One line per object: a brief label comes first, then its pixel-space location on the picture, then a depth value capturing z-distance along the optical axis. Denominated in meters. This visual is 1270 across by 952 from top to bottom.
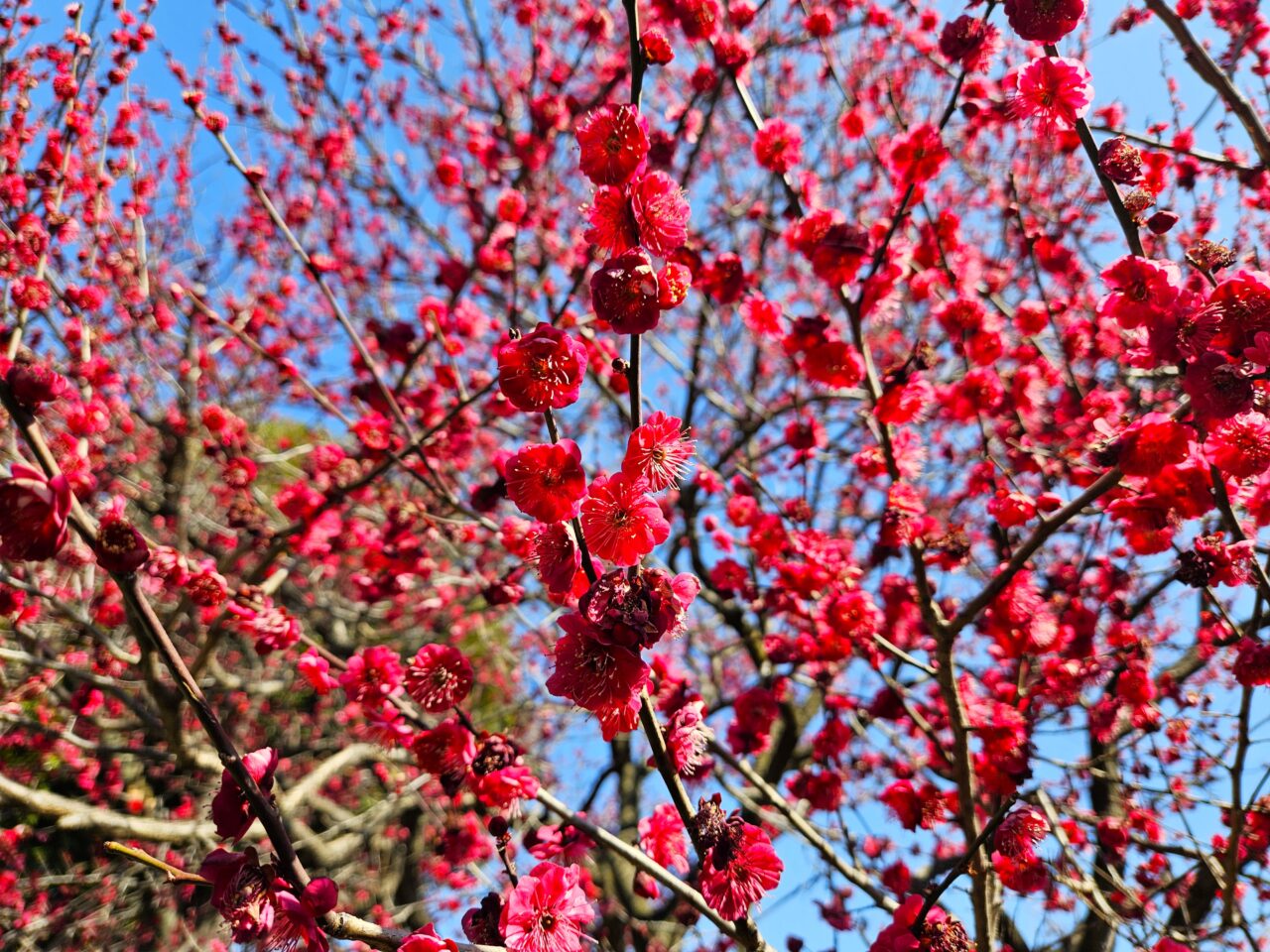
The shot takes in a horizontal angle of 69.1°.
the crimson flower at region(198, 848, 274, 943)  0.22
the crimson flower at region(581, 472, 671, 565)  0.24
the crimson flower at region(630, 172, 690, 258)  0.24
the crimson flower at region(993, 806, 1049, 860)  0.30
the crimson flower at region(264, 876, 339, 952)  0.22
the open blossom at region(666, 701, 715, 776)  0.28
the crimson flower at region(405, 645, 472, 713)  0.32
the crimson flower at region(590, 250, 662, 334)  0.23
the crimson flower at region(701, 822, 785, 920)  0.26
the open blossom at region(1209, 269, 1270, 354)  0.27
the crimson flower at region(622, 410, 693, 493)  0.23
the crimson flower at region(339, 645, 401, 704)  0.34
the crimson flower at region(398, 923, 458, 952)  0.23
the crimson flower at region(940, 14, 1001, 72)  0.40
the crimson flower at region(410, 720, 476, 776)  0.31
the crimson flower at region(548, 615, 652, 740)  0.23
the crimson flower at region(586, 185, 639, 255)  0.25
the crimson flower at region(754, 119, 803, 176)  0.44
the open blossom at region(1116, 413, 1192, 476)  0.31
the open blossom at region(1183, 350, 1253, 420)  0.26
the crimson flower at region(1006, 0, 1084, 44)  0.30
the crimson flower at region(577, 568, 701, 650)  0.22
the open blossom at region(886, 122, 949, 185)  0.42
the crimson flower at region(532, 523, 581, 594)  0.24
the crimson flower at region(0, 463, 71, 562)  0.21
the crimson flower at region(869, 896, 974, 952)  0.28
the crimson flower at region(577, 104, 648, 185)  0.24
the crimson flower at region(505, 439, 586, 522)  0.23
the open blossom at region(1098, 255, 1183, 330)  0.30
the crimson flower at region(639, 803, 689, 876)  0.35
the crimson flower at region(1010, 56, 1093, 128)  0.32
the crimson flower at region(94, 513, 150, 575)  0.23
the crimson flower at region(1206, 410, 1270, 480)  0.30
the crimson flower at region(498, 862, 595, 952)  0.25
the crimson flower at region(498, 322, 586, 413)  0.23
